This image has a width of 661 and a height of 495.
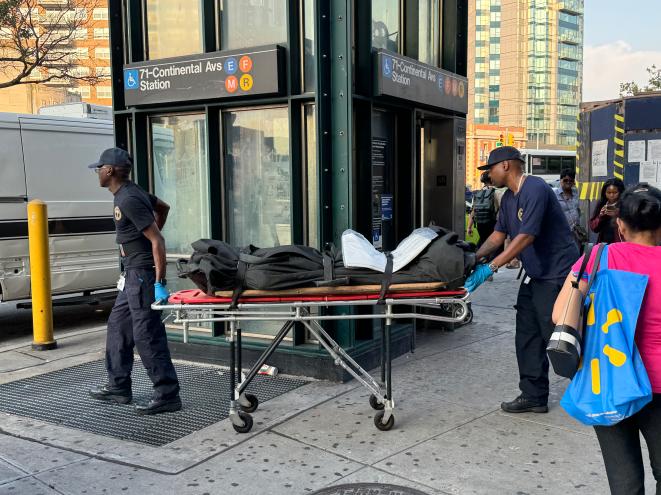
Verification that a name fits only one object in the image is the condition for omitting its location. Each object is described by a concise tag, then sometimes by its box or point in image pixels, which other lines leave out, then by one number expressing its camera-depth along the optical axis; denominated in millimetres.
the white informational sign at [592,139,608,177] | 10773
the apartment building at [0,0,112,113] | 23500
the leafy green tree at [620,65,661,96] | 30547
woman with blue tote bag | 2637
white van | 8203
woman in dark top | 7840
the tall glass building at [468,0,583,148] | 116875
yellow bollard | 7293
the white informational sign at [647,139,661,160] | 10078
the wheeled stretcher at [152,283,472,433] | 4258
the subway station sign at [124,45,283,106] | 5883
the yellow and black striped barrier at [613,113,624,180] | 10391
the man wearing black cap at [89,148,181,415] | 5113
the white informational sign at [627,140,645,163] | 10180
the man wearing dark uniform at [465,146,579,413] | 4641
